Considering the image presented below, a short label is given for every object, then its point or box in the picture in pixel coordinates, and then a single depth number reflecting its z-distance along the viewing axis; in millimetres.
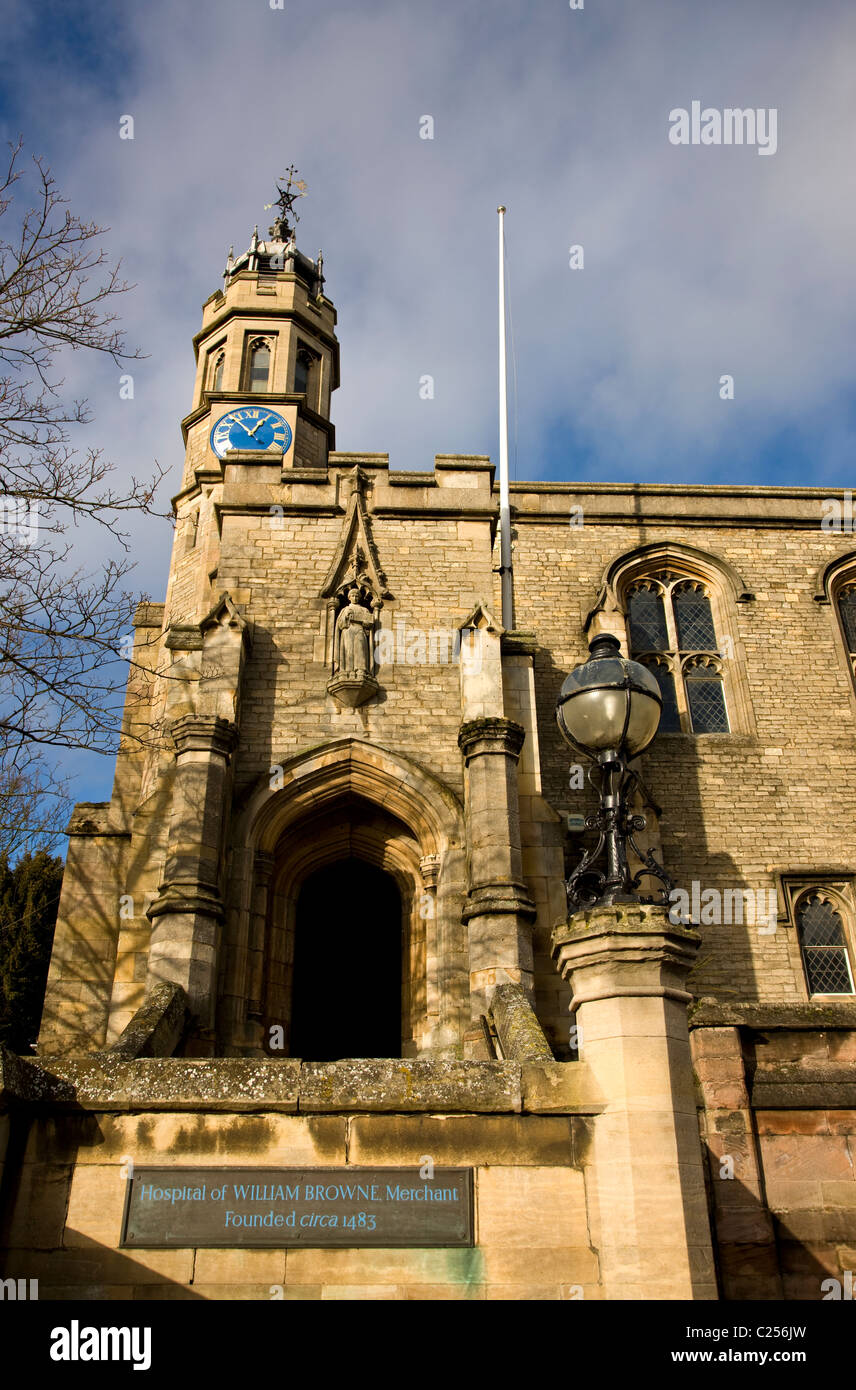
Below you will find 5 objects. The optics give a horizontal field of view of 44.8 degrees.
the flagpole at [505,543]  15852
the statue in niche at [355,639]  12750
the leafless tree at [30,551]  7988
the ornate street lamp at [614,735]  5992
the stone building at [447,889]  5742
